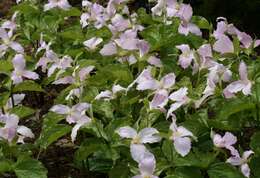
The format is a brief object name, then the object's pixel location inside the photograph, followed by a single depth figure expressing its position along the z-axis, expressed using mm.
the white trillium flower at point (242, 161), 2141
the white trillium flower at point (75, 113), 2252
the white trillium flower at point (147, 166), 2014
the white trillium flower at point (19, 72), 2689
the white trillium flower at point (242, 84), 2197
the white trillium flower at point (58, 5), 3295
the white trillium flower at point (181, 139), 2062
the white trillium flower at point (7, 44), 3023
